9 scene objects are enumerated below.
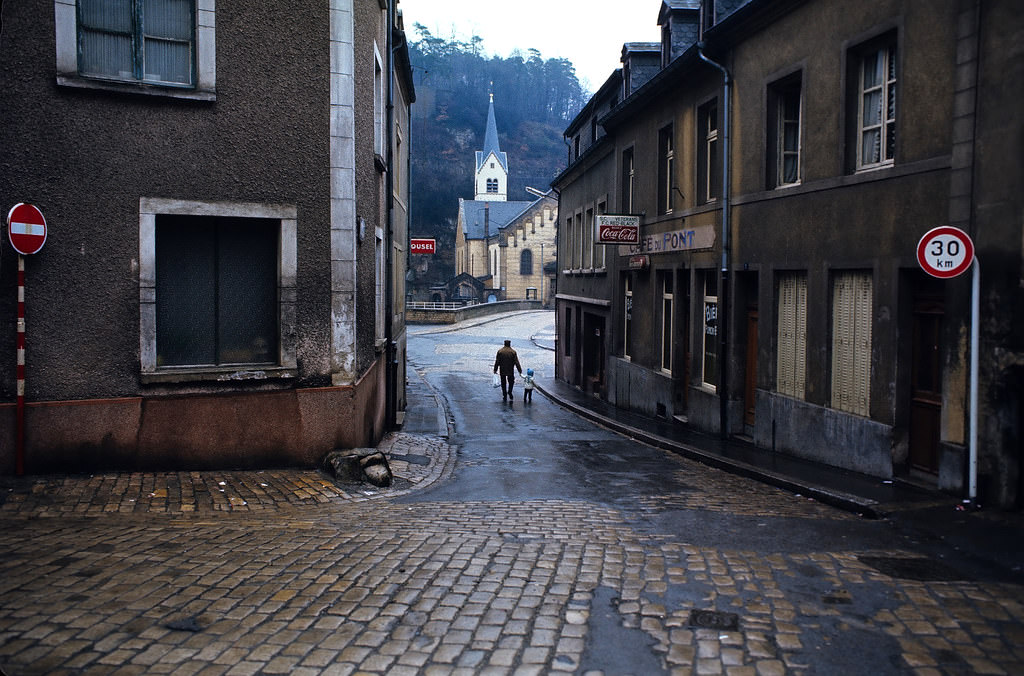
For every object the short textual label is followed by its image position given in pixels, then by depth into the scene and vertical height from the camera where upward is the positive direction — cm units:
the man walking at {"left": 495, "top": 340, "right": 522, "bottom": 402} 2475 -175
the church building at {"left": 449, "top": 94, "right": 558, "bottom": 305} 8988 +525
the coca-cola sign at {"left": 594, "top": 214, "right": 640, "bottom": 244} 1942 +174
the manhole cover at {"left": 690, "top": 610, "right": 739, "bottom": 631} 531 -198
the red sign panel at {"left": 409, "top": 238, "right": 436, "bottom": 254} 2897 +198
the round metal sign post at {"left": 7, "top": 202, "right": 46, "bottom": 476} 851 +61
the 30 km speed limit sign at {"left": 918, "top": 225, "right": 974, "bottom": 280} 835 +55
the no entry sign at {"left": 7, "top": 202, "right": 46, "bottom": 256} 850 +74
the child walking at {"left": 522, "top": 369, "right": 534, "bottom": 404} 2452 -240
